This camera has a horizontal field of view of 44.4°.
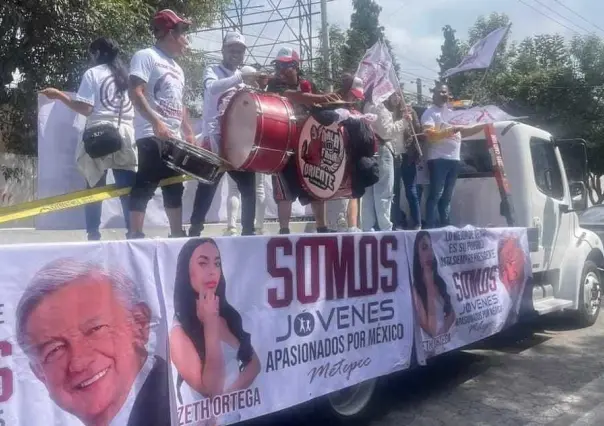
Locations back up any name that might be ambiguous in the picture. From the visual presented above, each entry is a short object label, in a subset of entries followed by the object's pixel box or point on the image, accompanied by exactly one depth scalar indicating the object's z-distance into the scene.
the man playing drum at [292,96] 5.41
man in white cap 5.50
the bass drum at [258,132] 5.02
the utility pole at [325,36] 20.59
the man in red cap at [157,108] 4.91
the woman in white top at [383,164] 7.05
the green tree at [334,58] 18.76
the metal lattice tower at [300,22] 23.22
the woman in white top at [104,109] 5.23
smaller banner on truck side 5.69
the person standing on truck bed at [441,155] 7.73
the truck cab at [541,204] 7.88
